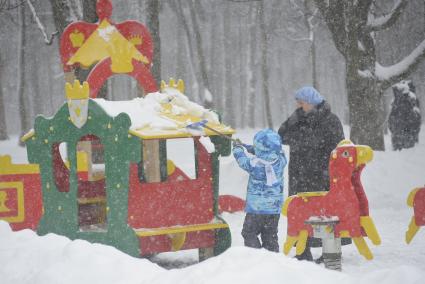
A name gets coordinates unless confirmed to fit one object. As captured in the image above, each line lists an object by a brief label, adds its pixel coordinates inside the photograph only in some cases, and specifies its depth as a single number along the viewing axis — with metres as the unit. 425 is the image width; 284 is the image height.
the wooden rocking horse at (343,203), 12.42
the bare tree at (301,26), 50.19
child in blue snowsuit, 12.65
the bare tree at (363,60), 26.16
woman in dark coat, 14.05
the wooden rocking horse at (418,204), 12.62
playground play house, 13.20
